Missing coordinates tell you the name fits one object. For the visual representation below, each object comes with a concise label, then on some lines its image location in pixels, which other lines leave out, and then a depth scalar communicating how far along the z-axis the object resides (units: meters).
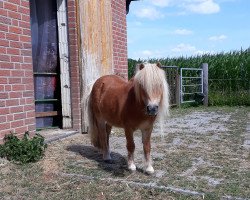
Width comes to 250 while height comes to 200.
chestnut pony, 2.85
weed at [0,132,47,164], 3.52
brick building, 5.04
